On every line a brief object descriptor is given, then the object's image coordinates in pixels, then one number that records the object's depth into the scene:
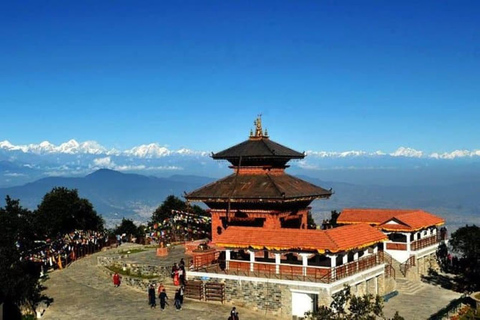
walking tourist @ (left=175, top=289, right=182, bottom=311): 27.91
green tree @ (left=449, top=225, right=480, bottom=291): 34.62
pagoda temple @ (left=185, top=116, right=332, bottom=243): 34.62
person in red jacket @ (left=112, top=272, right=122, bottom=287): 33.04
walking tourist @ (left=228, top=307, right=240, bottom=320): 25.25
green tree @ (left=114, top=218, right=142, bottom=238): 64.44
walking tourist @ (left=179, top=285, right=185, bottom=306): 28.19
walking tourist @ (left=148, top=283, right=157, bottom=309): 28.36
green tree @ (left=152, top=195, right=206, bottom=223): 61.86
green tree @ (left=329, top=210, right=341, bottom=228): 44.37
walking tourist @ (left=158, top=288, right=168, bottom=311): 28.00
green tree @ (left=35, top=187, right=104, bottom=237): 49.75
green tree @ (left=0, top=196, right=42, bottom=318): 27.45
